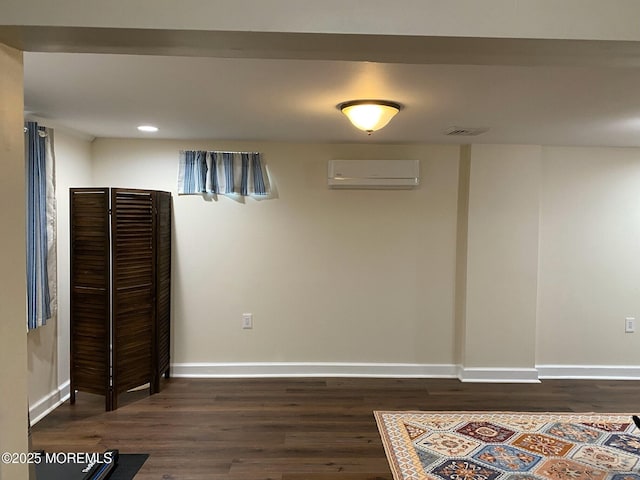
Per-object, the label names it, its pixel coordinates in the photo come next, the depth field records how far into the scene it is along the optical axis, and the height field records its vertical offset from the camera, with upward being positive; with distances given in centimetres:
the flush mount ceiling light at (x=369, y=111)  251 +65
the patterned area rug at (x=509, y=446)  261 -141
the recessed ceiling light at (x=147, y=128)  340 +74
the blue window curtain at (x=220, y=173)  398 +45
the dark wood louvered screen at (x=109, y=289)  329 -50
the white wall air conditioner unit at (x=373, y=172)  405 +49
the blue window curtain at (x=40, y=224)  302 -2
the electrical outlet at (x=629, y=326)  425 -91
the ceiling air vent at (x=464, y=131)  331 +74
